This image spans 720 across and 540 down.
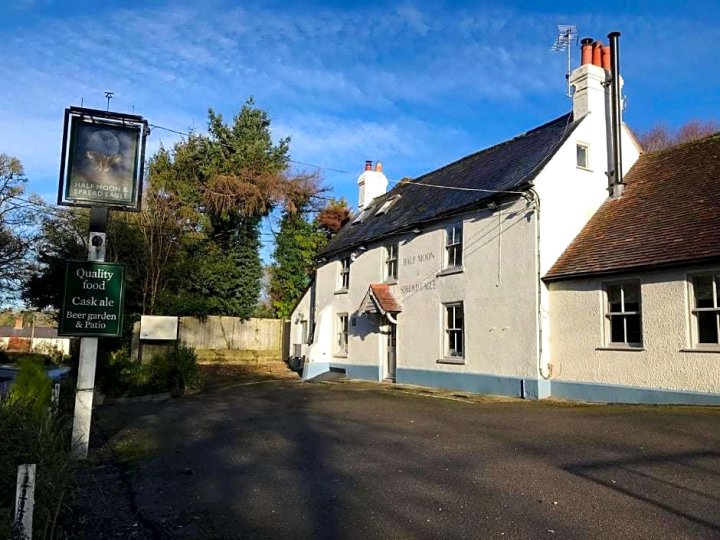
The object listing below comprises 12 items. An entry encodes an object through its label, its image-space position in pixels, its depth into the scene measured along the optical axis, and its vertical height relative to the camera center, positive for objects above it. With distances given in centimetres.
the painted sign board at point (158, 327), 1866 +25
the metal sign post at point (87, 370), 875 -54
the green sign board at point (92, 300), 908 +53
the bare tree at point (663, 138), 3366 +1184
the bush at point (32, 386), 883 -86
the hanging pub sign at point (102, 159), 947 +282
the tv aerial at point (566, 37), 1861 +950
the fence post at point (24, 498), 416 -115
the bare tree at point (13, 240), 3362 +525
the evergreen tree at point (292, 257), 3606 +490
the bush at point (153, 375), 1717 -116
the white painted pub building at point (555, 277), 1266 +166
